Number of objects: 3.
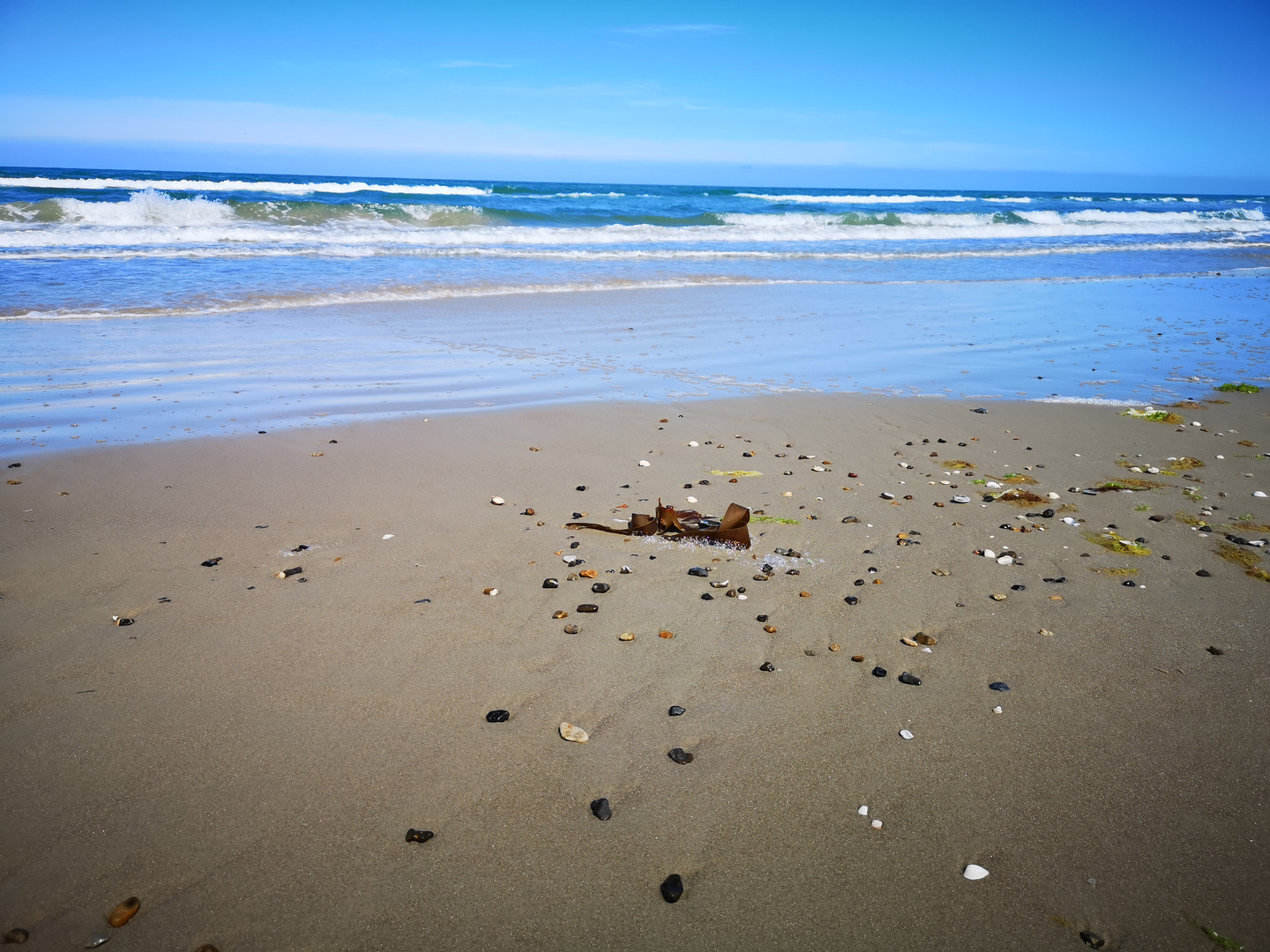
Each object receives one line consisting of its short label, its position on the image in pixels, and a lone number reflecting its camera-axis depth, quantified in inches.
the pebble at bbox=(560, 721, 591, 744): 102.6
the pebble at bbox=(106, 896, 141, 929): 75.5
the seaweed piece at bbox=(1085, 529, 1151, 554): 159.3
